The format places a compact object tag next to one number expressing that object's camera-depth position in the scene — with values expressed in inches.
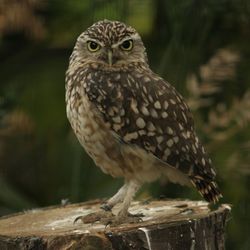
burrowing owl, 314.5
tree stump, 279.4
